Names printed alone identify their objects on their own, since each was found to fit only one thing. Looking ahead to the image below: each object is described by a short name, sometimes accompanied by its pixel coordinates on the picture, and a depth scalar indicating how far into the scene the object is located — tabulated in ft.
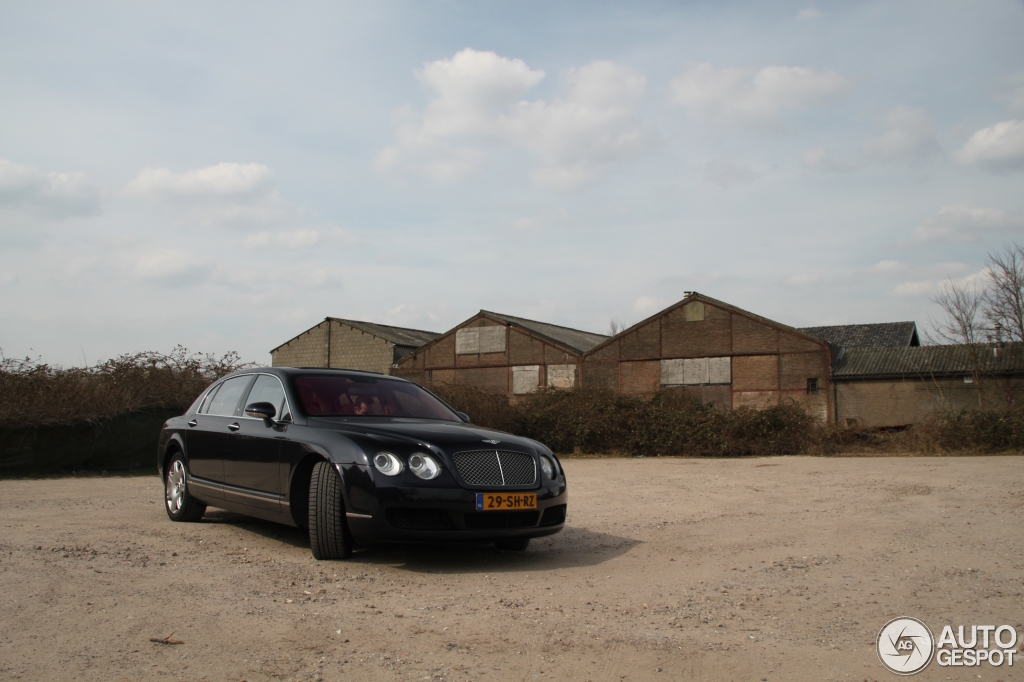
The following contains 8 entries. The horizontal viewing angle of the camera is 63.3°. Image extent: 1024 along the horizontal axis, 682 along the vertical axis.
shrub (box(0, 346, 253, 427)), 47.65
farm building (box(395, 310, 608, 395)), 133.69
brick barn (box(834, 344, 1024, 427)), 107.14
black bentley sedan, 19.15
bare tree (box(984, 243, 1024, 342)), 114.93
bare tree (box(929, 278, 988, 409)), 107.24
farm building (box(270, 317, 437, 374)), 158.71
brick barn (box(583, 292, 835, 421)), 114.32
